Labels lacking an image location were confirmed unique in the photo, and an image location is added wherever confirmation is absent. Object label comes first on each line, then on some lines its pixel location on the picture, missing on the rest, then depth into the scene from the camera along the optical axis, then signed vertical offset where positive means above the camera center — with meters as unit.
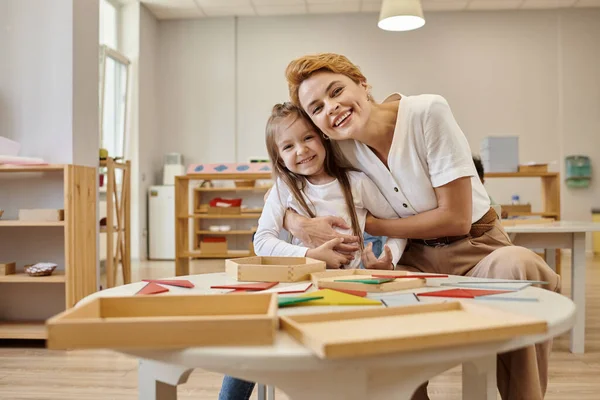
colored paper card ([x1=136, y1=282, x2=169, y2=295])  1.00 -0.16
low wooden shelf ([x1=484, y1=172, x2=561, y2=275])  4.59 +0.05
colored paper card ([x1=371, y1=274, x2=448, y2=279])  1.12 -0.16
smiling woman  1.49 +0.10
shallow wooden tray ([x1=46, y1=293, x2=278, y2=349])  0.64 -0.15
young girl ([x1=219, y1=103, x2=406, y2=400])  1.57 +0.03
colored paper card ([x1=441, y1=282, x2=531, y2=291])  1.01 -0.16
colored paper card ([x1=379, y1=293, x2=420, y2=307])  0.87 -0.16
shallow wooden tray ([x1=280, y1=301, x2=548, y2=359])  0.60 -0.16
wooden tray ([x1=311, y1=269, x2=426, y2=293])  1.00 -0.16
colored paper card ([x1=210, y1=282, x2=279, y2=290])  1.02 -0.16
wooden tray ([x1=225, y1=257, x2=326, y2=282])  1.12 -0.15
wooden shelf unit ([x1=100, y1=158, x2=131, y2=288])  4.21 -0.22
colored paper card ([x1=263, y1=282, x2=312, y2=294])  0.99 -0.17
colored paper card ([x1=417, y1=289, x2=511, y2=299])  0.94 -0.16
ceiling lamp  4.83 +1.63
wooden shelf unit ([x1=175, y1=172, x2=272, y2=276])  4.31 -0.15
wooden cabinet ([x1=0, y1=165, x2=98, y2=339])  3.17 -0.25
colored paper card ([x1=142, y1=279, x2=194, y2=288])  1.09 -0.17
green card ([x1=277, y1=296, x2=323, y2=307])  0.84 -0.15
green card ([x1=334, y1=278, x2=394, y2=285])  1.01 -0.15
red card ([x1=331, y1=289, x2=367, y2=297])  0.97 -0.16
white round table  0.62 -0.19
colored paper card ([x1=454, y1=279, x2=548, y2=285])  1.09 -0.17
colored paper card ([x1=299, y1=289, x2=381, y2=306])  0.87 -0.16
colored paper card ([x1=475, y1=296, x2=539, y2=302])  0.90 -0.16
